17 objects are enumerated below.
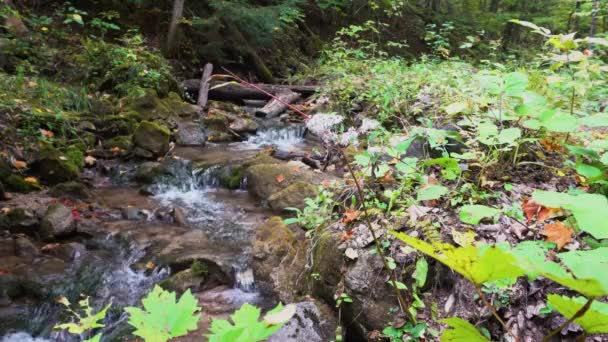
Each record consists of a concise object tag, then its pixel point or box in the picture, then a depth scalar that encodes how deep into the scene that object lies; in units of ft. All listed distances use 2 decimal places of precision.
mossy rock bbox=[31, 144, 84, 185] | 18.43
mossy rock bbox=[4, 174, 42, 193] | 17.03
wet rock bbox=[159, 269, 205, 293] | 12.67
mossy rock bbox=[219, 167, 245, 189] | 21.18
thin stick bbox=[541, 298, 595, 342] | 1.97
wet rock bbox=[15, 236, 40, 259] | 13.79
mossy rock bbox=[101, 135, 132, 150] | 22.98
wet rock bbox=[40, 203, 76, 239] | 14.96
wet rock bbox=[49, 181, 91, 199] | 17.58
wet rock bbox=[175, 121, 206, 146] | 26.35
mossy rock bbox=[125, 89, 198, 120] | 26.63
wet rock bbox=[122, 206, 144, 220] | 17.25
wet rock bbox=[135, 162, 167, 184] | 20.83
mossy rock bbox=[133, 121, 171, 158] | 22.97
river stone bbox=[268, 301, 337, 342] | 9.24
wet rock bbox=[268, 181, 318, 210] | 16.84
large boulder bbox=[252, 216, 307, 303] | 11.88
